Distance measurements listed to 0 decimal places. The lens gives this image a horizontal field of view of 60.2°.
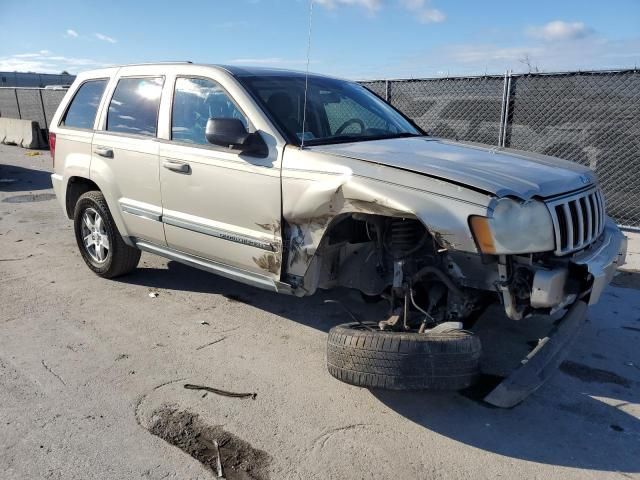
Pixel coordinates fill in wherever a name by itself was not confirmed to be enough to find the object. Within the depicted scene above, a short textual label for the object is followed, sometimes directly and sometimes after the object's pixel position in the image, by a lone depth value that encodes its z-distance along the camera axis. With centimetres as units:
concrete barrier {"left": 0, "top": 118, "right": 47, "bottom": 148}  1666
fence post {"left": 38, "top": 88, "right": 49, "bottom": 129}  1802
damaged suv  292
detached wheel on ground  286
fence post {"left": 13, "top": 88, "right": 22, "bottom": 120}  1948
